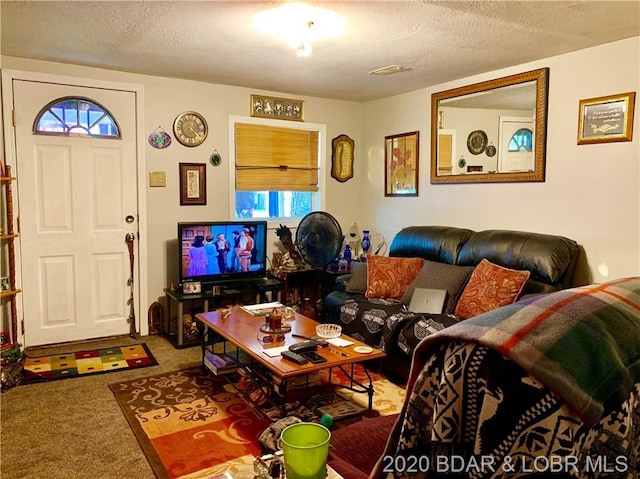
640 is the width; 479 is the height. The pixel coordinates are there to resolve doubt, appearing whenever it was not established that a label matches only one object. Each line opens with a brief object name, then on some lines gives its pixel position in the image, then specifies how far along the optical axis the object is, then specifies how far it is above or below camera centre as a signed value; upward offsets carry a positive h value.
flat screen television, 4.18 -0.42
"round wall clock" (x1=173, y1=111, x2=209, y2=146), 4.41 +0.73
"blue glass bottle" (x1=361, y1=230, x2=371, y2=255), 5.20 -0.41
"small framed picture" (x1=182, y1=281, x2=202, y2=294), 4.16 -0.73
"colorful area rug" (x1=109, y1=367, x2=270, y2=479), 2.37 -1.25
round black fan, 4.52 -0.32
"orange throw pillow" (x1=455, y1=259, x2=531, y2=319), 3.12 -0.56
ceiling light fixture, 2.62 +1.09
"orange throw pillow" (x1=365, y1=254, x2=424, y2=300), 3.86 -0.57
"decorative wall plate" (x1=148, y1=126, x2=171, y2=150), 4.30 +0.61
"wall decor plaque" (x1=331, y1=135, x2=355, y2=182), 5.36 +0.56
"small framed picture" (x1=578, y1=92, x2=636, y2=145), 3.07 +0.60
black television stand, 4.08 -0.85
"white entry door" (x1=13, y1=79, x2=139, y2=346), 3.83 -0.12
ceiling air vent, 3.83 +1.13
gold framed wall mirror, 3.62 +0.64
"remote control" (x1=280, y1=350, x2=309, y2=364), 2.45 -0.80
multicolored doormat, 3.40 -1.21
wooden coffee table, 2.44 -0.81
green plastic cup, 1.16 -0.63
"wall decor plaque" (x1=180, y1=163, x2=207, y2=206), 4.47 +0.20
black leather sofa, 3.17 -0.52
